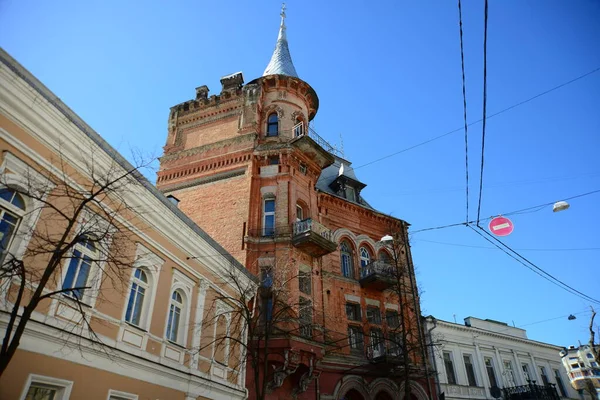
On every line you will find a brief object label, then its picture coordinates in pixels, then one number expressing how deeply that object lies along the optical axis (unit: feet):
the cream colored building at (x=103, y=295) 27.43
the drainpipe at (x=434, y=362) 84.37
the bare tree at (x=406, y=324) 76.02
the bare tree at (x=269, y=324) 49.65
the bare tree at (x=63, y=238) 26.58
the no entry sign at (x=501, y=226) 45.14
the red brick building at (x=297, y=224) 68.80
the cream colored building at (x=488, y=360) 89.97
